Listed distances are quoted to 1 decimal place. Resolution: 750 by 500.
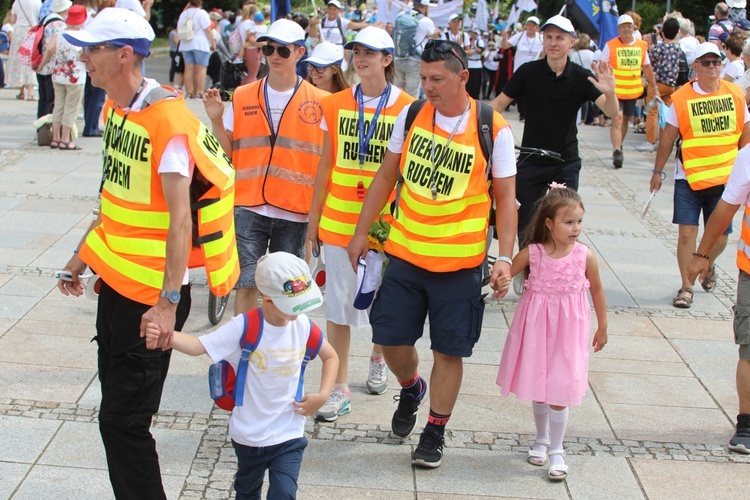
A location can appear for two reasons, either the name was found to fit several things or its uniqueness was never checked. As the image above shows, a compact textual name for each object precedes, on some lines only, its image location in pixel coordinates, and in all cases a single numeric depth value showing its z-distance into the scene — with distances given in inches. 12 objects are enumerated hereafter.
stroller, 1312.7
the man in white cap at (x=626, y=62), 1092.2
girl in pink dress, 373.4
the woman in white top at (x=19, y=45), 1211.2
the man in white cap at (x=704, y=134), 594.9
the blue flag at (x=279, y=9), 1212.5
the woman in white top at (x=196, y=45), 1366.9
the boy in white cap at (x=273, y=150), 435.5
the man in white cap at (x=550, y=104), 543.2
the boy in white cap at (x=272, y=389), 288.5
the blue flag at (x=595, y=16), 927.7
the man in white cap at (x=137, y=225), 284.5
